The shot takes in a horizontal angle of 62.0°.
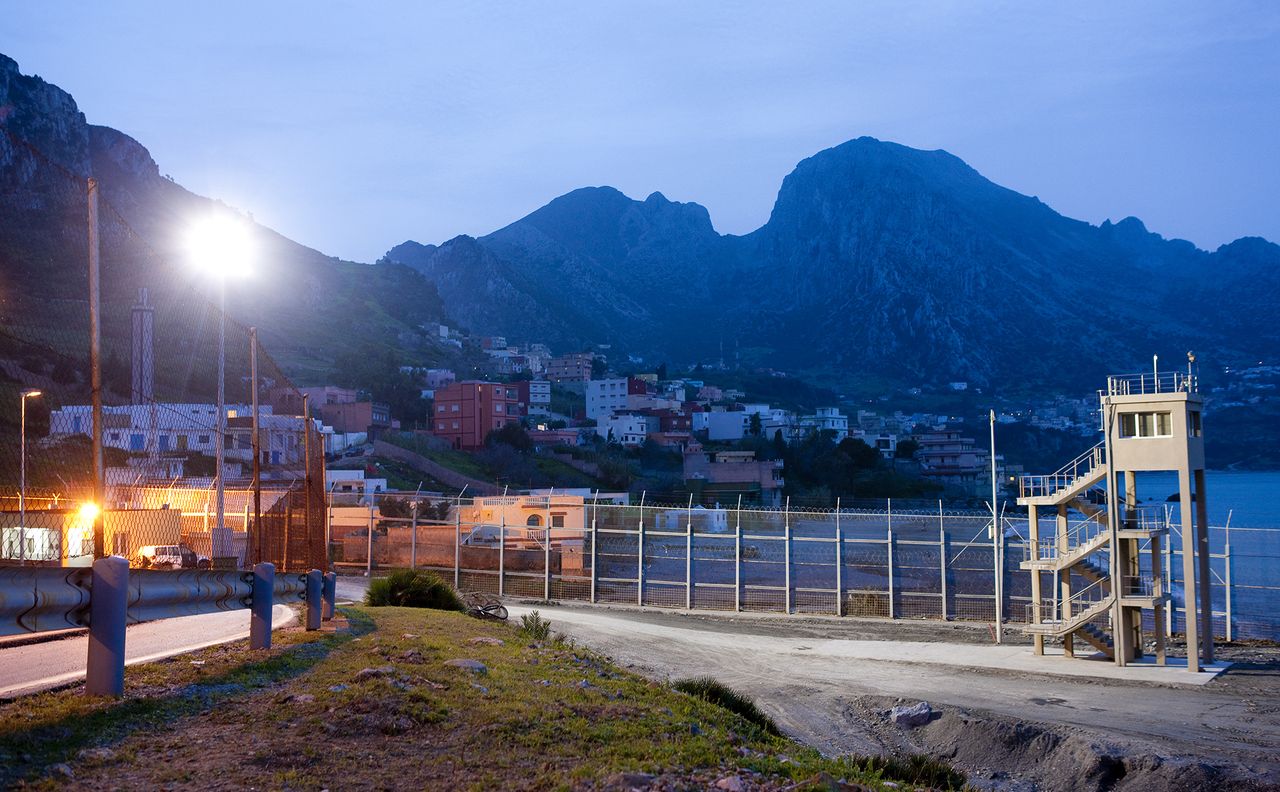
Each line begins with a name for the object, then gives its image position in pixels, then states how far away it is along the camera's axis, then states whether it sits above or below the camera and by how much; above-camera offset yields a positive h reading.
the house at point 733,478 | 73.25 -1.20
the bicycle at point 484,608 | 20.63 -3.06
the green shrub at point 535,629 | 17.02 -2.83
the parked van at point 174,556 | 17.92 -1.61
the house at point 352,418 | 83.19 +3.62
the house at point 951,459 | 100.69 +0.22
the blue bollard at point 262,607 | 9.69 -1.32
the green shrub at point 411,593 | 20.64 -2.53
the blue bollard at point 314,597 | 12.23 -1.55
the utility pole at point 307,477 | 14.92 -0.19
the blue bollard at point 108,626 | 6.47 -1.00
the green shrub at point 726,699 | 12.11 -2.85
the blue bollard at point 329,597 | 14.18 -1.80
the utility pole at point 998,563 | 24.31 -2.38
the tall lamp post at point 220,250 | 19.92 +4.57
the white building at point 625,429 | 104.94 +3.38
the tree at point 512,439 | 88.94 +2.03
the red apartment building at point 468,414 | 92.75 +4.38
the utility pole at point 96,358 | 7.55 +0.76
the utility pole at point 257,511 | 12.40 -0.57
